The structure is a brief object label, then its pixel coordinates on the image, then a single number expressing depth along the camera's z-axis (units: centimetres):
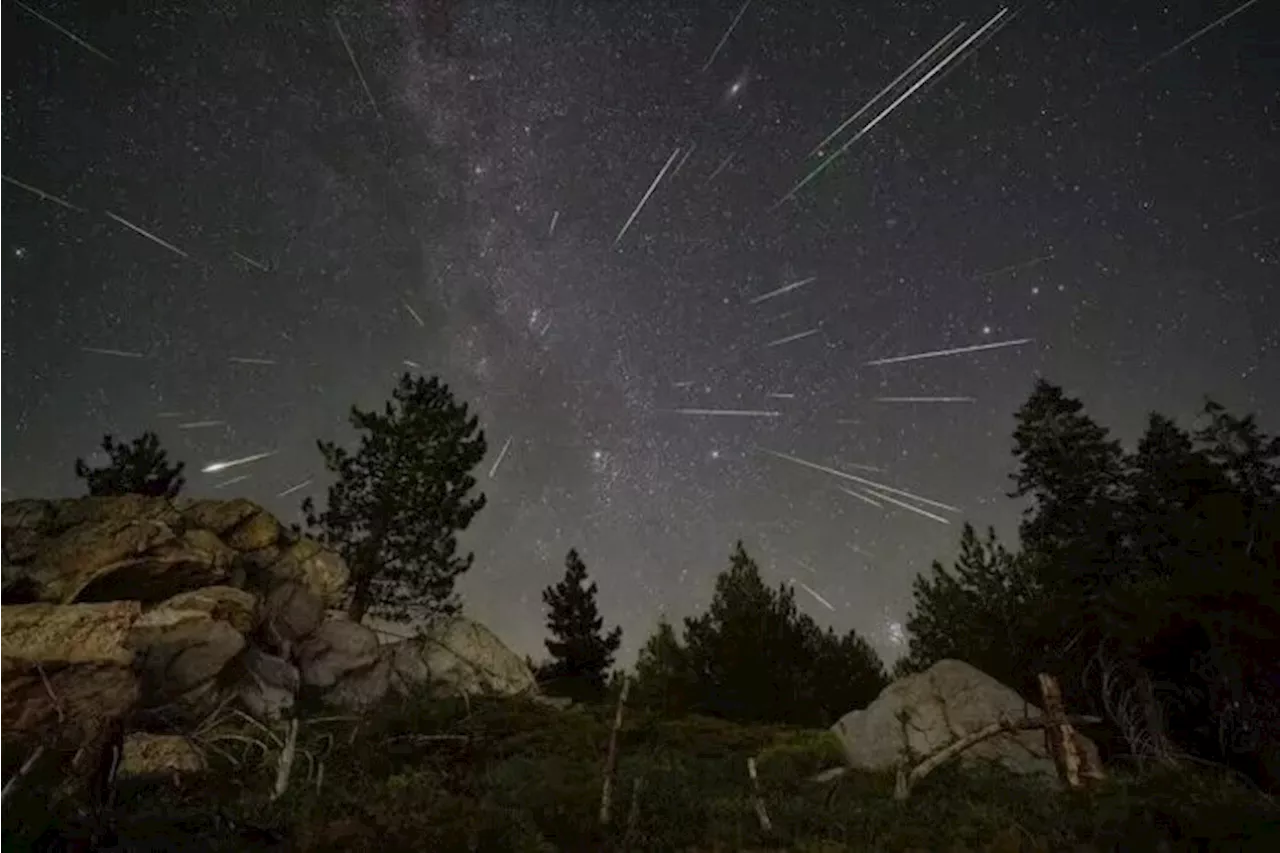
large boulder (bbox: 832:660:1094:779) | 2198
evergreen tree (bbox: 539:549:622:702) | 3775
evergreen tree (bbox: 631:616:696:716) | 3303
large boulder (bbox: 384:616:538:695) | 2966
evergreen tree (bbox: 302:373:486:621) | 3425
